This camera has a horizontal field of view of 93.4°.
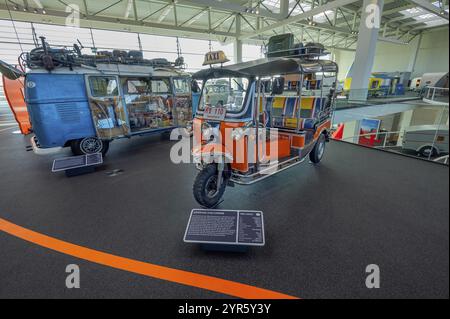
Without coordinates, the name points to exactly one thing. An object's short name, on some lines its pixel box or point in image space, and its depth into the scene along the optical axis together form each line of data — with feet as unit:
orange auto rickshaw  10.61
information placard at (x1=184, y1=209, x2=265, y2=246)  8.08
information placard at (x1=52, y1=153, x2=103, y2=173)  15.06
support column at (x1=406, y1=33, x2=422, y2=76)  61.96
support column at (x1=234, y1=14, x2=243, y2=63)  42.79
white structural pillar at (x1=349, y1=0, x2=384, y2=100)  26.35
